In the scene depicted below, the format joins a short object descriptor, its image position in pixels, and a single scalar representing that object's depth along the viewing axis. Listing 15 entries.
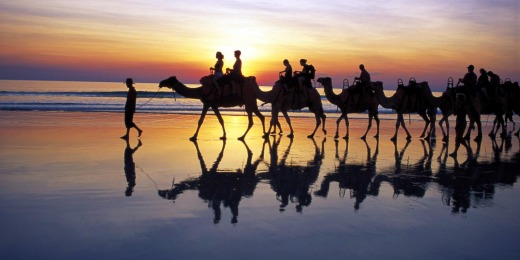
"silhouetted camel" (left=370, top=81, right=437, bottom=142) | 17.98
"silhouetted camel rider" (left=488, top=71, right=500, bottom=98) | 19.08
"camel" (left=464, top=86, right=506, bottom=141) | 16.86
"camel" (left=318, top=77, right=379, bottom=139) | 18.30
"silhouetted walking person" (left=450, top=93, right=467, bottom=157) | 14.38
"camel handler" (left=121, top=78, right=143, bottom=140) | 16.45
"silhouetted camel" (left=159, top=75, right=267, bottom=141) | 16.31
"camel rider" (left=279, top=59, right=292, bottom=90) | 17.75
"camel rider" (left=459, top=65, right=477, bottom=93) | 17.05
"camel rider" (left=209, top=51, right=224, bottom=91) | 16.27
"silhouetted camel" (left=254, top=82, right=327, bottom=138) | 17.94
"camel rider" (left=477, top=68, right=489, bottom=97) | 18.94
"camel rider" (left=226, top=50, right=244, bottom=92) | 16.55
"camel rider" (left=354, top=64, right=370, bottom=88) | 18.25
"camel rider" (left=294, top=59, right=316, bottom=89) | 17.88
